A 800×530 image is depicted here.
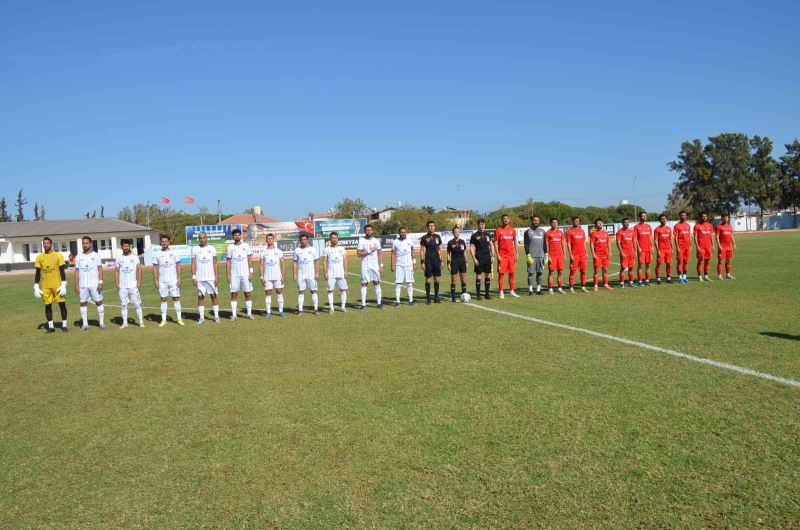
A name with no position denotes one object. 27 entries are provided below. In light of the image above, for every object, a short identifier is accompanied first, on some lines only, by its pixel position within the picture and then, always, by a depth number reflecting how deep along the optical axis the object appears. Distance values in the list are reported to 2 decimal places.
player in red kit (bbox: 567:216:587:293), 15.51
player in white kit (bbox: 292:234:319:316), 13.48
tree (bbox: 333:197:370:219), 101.44
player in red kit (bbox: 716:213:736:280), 16.52
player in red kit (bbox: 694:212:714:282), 16.44
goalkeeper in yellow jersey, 12.48
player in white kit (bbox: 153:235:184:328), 12.76
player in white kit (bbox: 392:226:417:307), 14.19
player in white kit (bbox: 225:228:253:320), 13.10
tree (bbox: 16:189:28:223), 103.00
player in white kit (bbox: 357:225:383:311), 13.95
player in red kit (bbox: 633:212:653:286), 16.28
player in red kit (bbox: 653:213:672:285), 16.44
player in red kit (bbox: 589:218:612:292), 15.61
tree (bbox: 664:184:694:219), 103.01
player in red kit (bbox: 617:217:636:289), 15.80
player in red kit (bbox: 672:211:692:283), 16.19
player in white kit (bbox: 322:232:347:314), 13.60
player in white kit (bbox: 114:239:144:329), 12.66
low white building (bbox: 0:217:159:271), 58.97
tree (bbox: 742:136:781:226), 82.19
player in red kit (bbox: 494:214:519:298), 14.98
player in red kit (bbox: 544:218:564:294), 15.38
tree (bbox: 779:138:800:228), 80.94
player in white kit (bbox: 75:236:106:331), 12.45
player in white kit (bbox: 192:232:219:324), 12.88
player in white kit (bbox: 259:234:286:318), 13.44
